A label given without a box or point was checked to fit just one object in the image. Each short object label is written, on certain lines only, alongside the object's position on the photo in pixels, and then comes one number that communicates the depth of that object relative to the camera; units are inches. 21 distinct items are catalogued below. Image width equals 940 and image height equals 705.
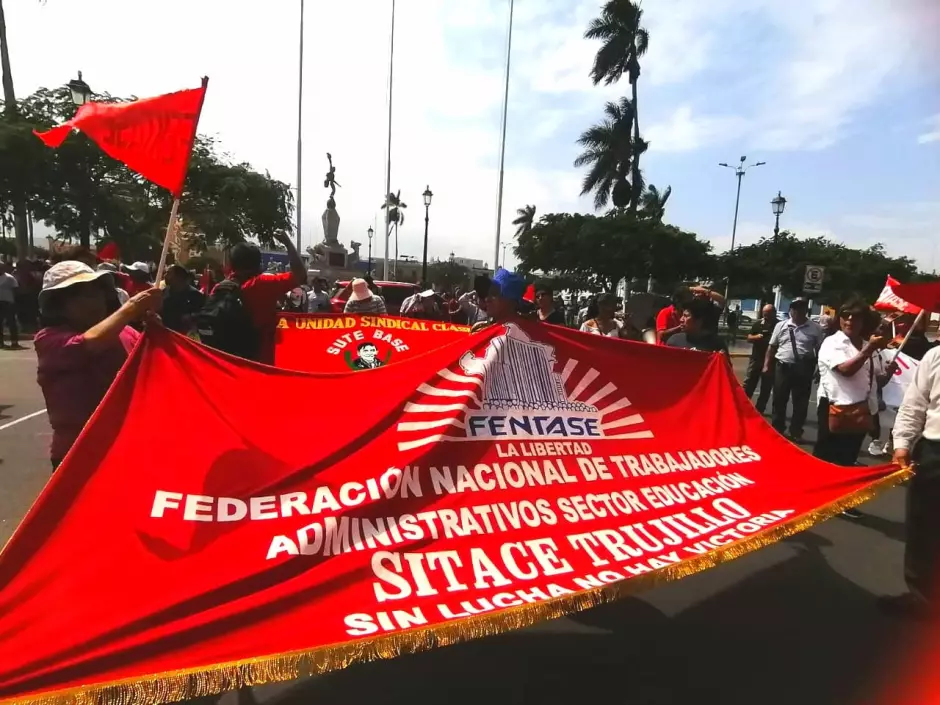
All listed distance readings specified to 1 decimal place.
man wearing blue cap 164.4
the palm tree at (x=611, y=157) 1350.9
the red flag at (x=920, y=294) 188.7
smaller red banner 233.1
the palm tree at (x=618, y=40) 1258.0
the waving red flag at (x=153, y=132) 115.0
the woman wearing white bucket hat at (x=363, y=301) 292.7
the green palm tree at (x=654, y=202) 1576.6
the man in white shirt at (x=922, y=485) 141.2
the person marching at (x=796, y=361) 304.0
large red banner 76.6
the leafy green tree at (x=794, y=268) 1341.0
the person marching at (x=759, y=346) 385.1
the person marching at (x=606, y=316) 259.6
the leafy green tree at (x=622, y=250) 1224.8
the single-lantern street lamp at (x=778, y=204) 1091.9
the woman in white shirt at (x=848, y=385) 202.2
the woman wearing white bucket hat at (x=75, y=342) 101.4
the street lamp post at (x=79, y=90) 474.3
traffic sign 578.1
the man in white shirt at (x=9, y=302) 523.2
